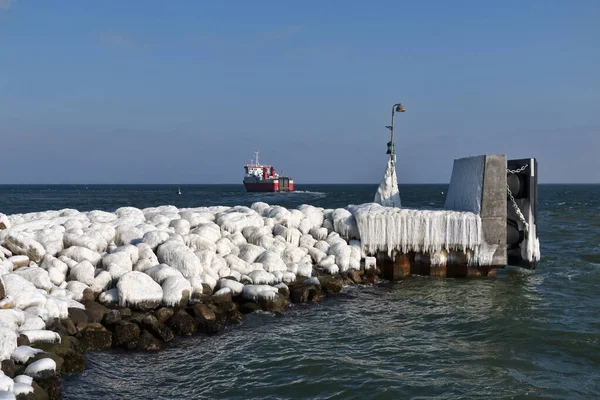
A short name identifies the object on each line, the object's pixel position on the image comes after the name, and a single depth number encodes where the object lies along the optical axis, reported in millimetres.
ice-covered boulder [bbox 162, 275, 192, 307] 12195
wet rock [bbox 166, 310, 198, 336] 11641
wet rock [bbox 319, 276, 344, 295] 15148
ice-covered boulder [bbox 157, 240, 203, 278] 13711
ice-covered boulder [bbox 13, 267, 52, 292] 11961
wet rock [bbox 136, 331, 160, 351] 10734
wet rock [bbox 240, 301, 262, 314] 13250
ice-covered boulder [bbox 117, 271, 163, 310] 12020
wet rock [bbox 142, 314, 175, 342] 11198
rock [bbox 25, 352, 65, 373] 8844
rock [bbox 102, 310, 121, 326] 11227
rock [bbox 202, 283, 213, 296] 13266
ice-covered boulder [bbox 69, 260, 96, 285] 12680
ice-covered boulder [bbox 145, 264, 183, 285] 12891
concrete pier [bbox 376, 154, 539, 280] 17250
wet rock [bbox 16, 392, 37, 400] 7656
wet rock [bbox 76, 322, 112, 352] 10625
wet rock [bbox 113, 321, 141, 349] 10875
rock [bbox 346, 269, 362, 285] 16453
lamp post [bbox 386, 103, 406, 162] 20641
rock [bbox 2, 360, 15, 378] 8266
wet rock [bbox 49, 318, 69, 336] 10258
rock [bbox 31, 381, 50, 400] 7996
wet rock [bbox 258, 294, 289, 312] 13336
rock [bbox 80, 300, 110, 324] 11234
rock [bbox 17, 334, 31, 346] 9237
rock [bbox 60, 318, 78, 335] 10602
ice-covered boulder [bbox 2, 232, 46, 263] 13391
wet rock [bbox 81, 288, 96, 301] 12080
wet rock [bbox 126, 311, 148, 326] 11366
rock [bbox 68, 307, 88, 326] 10922
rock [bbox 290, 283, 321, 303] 14281
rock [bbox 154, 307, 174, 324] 11742
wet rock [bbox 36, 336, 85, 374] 9484
